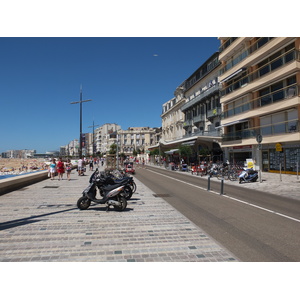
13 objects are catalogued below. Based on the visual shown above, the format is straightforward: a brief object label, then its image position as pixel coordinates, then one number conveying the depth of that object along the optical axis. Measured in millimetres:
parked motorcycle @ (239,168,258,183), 18453
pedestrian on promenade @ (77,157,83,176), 24709
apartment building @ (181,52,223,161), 37438
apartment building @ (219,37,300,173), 23000
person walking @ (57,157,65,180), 19264
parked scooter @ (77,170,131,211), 8500
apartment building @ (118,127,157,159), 116500
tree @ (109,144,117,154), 94156
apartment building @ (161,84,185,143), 55988
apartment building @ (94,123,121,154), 134325
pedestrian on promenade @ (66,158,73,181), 19364
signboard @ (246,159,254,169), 21173
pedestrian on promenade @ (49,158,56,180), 19588
